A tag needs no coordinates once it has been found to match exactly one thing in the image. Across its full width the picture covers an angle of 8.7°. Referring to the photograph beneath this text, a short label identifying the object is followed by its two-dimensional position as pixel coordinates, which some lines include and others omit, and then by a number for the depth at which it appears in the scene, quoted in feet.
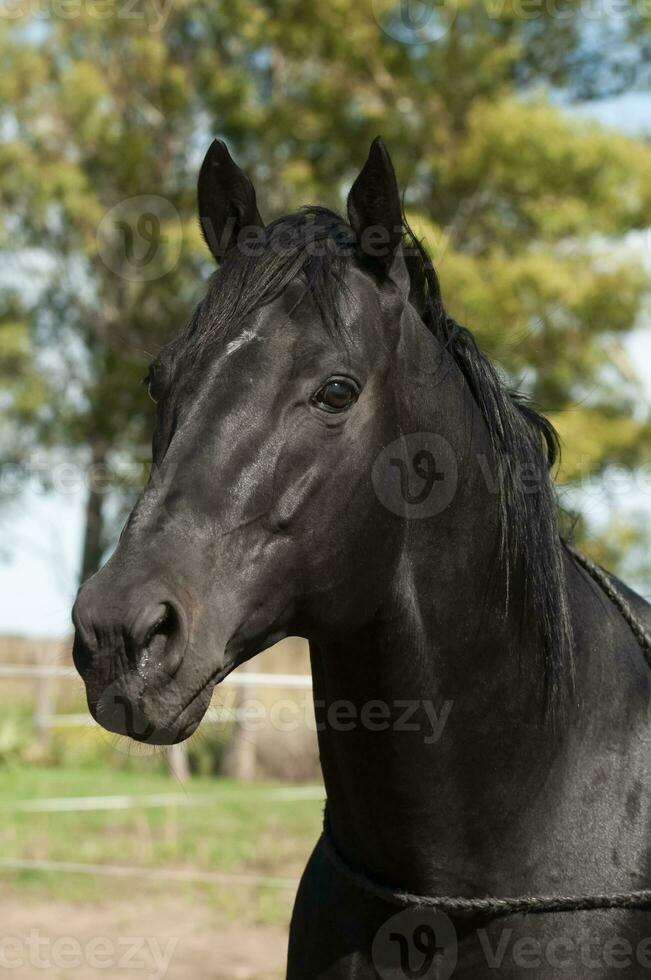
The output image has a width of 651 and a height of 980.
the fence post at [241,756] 56.33
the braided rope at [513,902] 13.50
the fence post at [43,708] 59.62
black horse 13.22
